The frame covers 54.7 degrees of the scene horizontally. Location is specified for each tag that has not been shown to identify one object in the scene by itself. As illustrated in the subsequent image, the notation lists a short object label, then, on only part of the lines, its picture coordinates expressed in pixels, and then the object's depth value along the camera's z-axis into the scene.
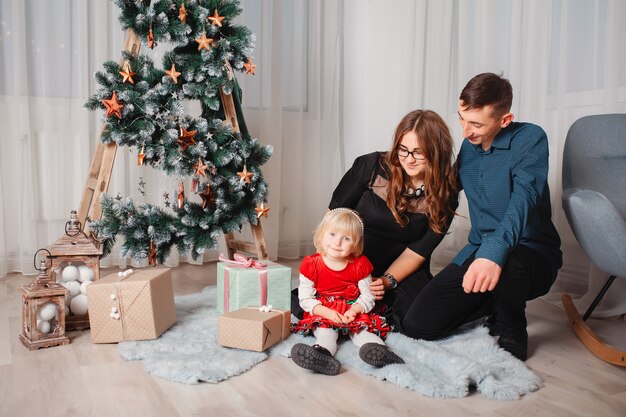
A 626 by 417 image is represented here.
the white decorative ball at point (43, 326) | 1.86
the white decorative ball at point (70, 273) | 2.01
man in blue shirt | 1.75
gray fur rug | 1.58
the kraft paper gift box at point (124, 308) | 1.87
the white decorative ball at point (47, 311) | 1.85
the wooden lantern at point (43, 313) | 1.83
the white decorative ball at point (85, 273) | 2.04
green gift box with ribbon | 2.08
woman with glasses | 2.02
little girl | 1.89
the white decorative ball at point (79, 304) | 2.02
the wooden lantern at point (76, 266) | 2.00
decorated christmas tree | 2.25
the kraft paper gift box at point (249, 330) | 1.80
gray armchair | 1.95
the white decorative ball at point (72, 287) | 2.01
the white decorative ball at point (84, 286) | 2.02
